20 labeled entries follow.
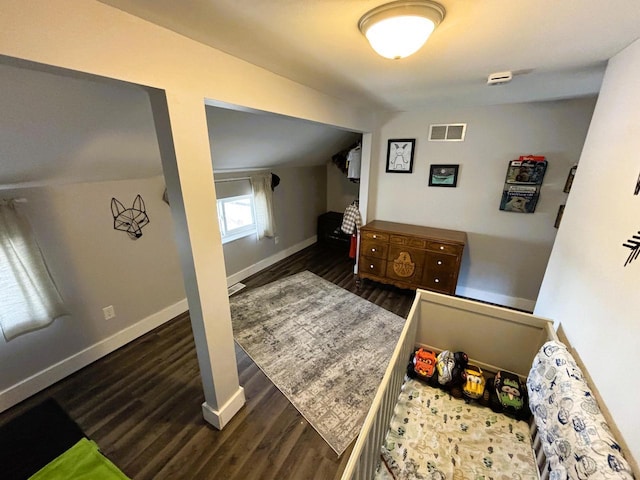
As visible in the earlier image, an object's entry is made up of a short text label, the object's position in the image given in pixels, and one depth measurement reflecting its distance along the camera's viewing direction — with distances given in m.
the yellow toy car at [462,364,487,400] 1.45
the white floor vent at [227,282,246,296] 3.22
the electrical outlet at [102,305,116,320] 2.16
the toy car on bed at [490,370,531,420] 1.35
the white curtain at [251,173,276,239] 3.45
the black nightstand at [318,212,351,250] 4.47
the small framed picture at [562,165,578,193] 2.33
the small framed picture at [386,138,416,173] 3.02
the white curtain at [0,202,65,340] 1.60
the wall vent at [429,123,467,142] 2.74
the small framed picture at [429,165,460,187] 2.86
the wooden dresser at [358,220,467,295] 2.67
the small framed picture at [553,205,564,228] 2.45
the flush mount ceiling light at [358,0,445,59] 0.86
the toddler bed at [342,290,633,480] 0.90
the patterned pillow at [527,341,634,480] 0.79
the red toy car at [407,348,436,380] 1.58
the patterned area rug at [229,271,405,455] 1.76
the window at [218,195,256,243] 3.20
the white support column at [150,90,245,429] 1.10
